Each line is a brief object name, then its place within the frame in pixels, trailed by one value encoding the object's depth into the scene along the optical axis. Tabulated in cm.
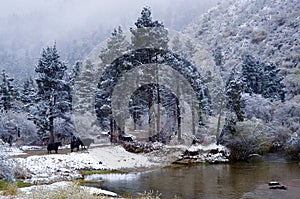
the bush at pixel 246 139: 3963
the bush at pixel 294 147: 3850
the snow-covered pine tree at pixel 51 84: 4044
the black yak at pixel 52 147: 3622
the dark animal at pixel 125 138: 4338
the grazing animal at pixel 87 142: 4003
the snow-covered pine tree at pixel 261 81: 6178
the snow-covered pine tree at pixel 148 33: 4388
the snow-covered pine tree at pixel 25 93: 6569
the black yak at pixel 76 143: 3761
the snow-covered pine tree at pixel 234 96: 4365
